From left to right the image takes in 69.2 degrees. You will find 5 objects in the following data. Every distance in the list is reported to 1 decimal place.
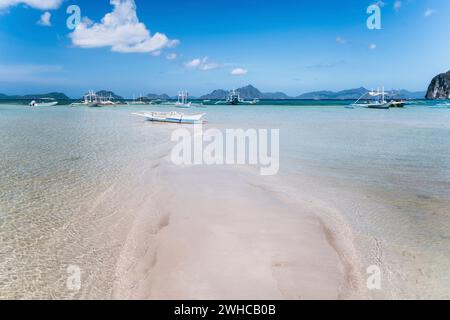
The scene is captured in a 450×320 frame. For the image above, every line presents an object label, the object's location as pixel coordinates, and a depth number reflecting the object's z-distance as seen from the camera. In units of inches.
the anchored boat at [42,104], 4136.6
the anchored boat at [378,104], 3351.4
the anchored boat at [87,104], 4243.6
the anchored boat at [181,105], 3746.8
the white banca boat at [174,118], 1472.7
